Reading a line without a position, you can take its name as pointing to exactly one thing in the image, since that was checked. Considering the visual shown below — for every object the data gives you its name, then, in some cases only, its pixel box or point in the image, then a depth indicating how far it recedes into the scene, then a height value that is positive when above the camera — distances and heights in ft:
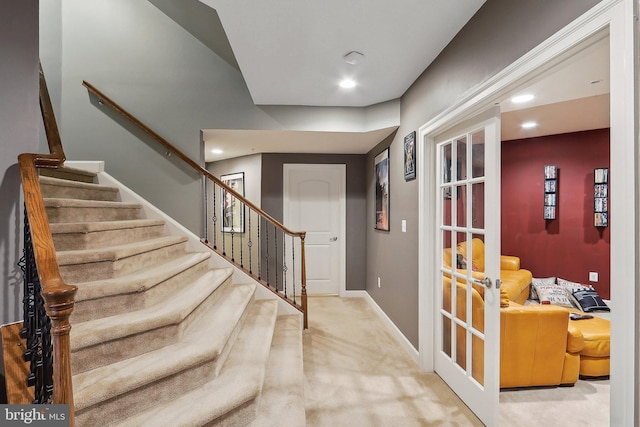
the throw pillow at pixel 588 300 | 11.47 -3.52
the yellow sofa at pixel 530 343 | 6.87 -3.10
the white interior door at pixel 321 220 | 15.48 -0.49
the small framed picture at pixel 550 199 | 14.33 +0.58
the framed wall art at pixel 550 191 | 14.30 +0.97
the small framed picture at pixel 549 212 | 14.39 -0.04
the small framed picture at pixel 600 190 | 13.02 +0.94
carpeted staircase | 4.66 -2.55
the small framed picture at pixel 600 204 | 12.98 +0.32
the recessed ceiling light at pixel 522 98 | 8.70 +3.39
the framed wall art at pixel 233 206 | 16.02 +0.24
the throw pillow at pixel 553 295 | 12.09 -3.50
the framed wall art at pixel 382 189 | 11.81 +0.90
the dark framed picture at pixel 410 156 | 8.88 +1.68
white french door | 5.86 -1.22
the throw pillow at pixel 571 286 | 12.49 -3.22
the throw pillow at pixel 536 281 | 13.53 -3.28
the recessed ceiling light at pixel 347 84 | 8.85 +3.85
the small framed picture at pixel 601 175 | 13.09 +1.58
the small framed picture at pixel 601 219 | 13.01 -0.34
